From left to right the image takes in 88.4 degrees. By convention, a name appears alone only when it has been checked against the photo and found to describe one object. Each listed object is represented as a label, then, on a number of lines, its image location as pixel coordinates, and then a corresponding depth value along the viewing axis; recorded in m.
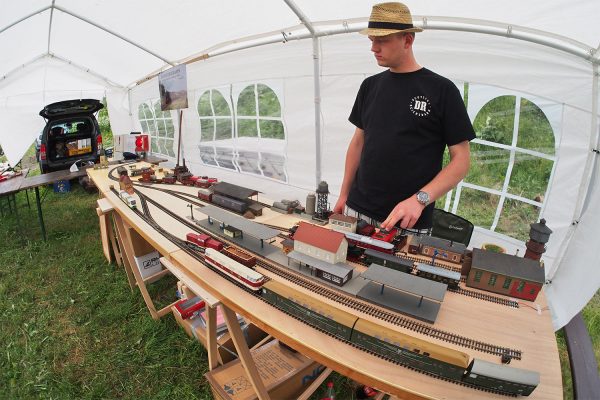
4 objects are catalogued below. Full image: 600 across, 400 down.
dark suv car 8.52
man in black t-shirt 2.27
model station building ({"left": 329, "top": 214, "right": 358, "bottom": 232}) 2.66
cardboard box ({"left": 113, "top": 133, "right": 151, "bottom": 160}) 8.21
